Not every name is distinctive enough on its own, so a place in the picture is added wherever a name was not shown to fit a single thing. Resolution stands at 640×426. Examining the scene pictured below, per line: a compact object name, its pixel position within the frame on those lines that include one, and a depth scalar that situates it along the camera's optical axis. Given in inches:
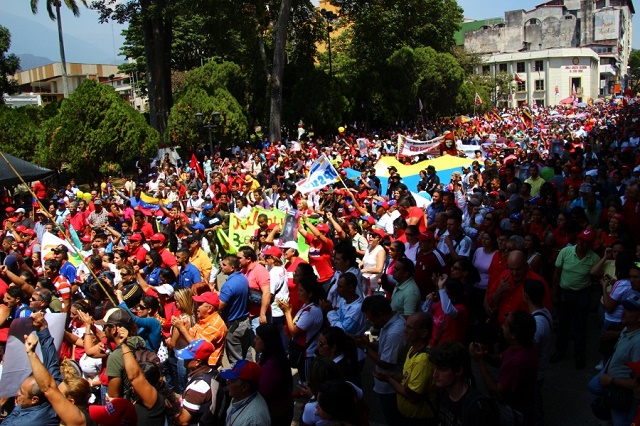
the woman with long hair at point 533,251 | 254.7
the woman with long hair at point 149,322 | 217.6
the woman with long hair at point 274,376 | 178.2
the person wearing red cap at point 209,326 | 205.6
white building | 3612.2
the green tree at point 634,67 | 5163.4
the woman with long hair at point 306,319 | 211.5
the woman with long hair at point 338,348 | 173.2
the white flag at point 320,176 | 459.2
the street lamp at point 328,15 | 1269.7
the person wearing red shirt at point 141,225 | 394.6
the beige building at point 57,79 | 3157.0
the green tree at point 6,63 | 1641.2
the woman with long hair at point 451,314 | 195.5
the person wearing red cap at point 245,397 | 153.7
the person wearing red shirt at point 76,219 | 466.6
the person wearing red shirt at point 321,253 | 290.8
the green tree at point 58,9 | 1774.9
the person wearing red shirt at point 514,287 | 212.2
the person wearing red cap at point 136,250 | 317.2
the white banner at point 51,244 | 372.8
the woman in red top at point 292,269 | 244.2
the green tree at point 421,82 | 1514.5
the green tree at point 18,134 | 901.8
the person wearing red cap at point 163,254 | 294.4
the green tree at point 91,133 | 831.1
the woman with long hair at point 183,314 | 212.7
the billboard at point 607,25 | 3831.2
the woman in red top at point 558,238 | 285.7
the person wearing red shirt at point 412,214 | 352.5
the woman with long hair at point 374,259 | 287.7
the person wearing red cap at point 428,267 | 261.9
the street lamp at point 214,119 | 854.5
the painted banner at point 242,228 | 423.5
